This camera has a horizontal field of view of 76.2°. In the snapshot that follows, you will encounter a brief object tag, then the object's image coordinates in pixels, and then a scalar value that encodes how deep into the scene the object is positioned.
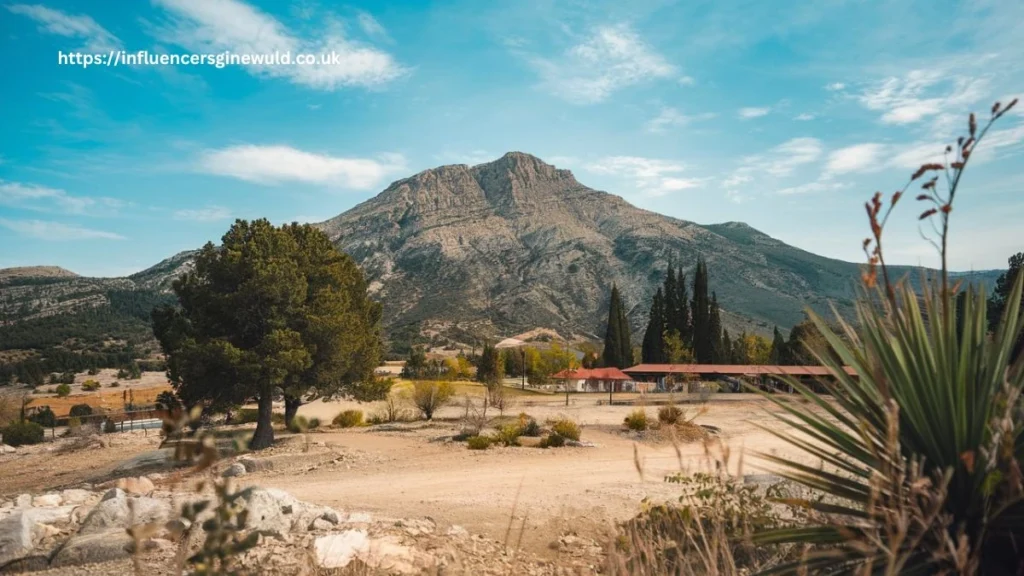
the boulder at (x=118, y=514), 8.60
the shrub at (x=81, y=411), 46.97
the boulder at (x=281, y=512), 8.26
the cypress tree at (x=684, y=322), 66.31
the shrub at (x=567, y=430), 22.05
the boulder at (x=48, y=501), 10.95
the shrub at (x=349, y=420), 30.47
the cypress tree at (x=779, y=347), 65.61
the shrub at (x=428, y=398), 31.88
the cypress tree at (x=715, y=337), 63.41
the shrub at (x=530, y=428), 24.28
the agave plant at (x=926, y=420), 2.93
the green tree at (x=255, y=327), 20.77
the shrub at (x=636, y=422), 24.27
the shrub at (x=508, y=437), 22.08
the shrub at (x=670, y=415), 23.32
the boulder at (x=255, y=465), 18.56
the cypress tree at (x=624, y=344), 70.12
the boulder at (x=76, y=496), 11.63
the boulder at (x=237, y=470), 16.64
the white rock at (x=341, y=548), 6.82
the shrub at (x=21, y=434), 32.34
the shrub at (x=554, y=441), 21.28
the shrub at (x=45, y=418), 41.97
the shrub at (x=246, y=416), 32.00
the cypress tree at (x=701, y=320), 63.81
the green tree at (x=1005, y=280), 30.54
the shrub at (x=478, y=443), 21.30
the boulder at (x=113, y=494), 9.67
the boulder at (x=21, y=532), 7.75
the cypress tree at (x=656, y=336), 66.31
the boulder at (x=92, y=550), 7.55
